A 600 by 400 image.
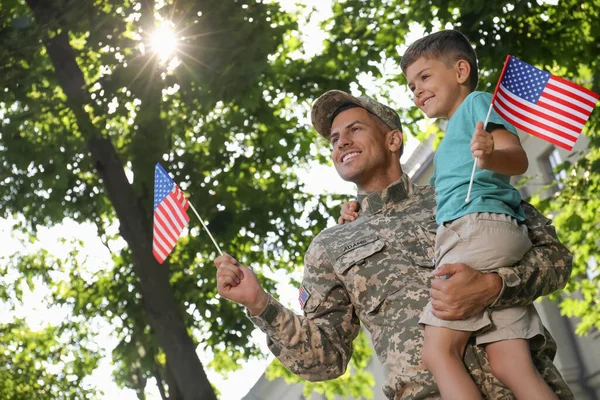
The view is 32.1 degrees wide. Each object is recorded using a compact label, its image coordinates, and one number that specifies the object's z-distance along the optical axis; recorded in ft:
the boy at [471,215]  11.78
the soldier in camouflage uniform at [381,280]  12.26
